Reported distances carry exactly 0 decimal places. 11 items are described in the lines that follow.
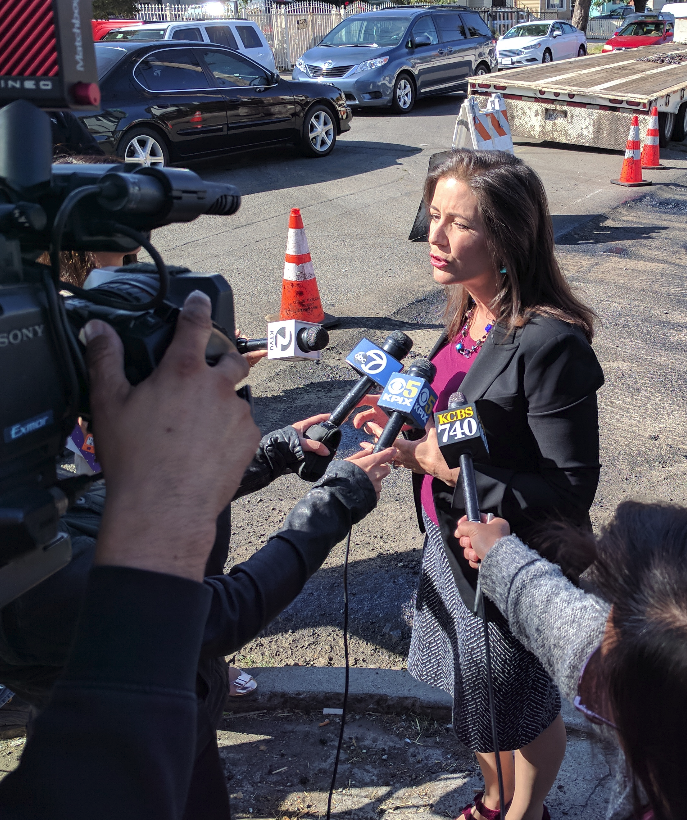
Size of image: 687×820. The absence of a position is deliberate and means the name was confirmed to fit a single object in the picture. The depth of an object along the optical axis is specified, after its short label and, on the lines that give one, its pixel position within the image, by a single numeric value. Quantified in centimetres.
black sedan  938
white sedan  2128
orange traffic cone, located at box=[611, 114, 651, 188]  1003
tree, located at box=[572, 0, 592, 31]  2847
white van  1339
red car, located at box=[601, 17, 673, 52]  2644
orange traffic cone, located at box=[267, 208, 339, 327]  544
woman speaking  209
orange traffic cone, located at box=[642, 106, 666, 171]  1102
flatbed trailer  1116
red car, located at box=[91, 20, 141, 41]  1532
